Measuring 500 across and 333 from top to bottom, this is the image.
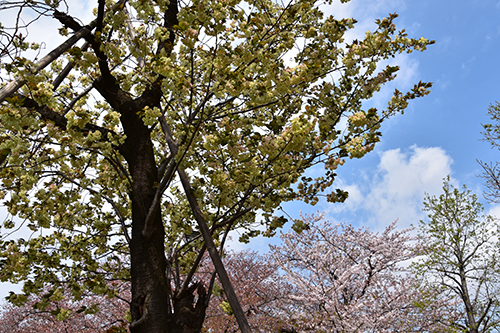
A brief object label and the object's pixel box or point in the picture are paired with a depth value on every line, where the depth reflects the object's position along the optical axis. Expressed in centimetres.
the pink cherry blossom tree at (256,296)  1048
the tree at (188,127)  364
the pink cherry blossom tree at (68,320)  1241
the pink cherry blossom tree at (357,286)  897
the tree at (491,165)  1138
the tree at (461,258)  1093
